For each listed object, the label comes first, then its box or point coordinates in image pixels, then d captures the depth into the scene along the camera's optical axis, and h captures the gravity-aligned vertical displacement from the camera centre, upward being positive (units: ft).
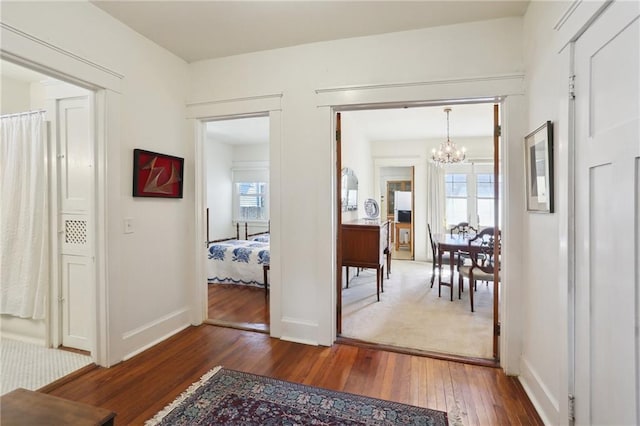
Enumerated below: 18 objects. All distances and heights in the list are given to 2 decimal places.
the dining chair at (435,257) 14.73 -2.31
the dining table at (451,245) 12.50 -1.40
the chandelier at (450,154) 16.49 +3.28
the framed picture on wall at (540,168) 5.60 +0.90
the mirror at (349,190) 14.88 +1.21
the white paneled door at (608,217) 3.59 -0.08
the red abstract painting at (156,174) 8.26 +1.16
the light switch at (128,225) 8.01 -0.32
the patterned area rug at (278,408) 5.69 -3.95
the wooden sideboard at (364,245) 12.73 -1.43
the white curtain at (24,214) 8.46 -0.01
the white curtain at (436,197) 21.56 +1.11
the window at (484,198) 20.86 +0.99
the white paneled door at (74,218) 8.11 -0.12
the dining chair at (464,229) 16.97 -1.03
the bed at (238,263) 14.53 -2.51
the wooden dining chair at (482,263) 11.49 -2.05
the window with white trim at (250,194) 22.76 +1.48
